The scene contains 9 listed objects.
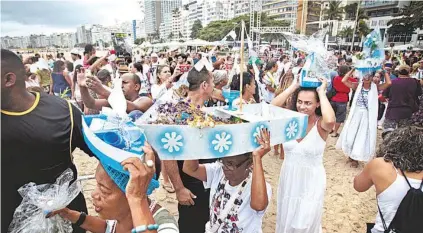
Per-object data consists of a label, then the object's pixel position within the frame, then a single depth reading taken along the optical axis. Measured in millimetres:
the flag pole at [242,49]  1896
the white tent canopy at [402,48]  30444
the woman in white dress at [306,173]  2703
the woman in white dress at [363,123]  5457
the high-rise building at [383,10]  53391
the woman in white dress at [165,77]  5098
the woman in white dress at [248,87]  3908
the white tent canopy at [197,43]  27344
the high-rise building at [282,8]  96500
